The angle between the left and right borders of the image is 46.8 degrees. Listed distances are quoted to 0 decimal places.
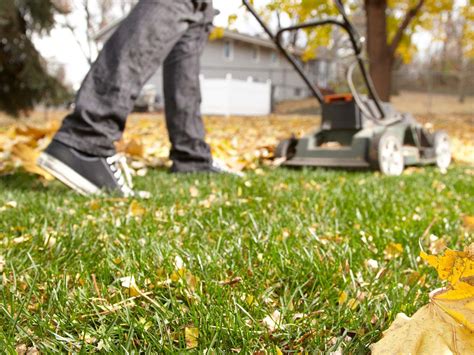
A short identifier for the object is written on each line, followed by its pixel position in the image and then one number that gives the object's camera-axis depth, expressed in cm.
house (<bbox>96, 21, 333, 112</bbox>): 3506
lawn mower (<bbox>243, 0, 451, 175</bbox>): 402
